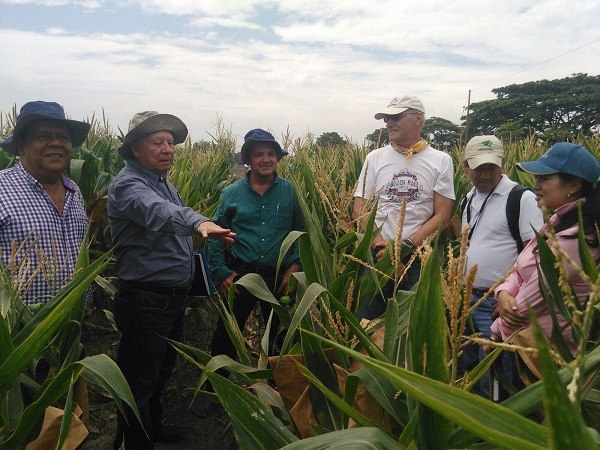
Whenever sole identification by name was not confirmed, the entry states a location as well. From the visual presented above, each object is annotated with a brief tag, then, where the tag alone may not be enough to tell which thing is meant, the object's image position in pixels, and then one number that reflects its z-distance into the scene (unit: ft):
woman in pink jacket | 5.95
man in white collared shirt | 7.96
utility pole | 115.34
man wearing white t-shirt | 9.71
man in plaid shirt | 6.98
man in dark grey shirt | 8.05
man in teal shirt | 9.96
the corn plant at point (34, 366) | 3.49
